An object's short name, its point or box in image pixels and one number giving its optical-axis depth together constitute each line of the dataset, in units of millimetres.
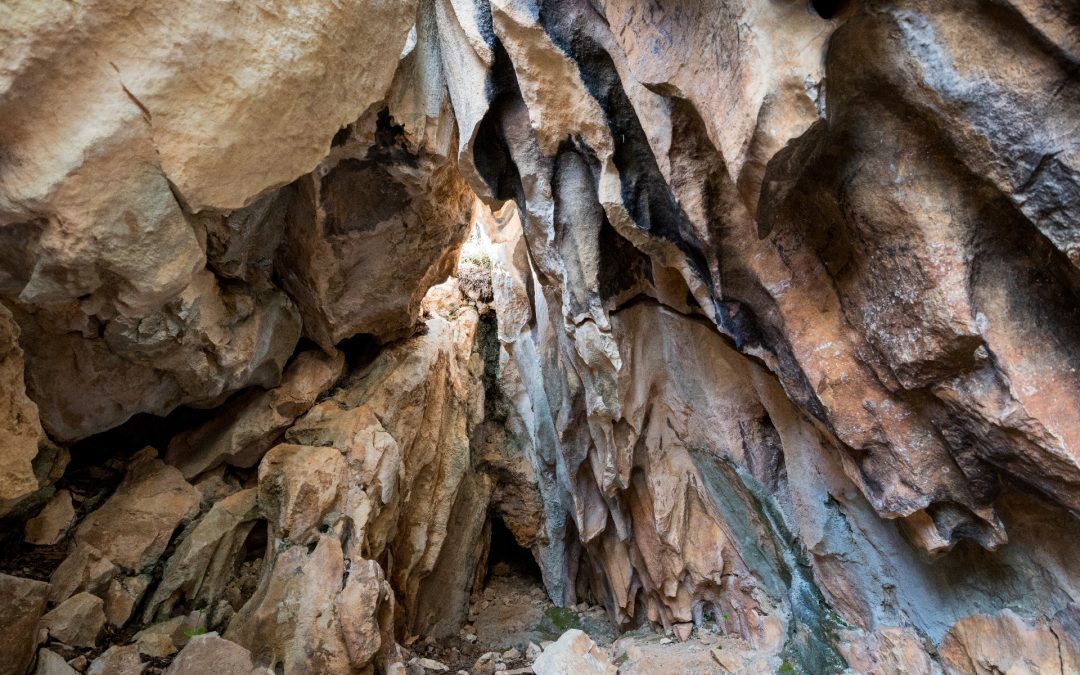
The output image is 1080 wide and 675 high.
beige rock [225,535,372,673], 5094
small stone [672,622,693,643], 6984
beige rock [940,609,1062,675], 3822
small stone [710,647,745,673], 5818
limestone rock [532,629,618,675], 5527
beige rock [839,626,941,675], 4566
